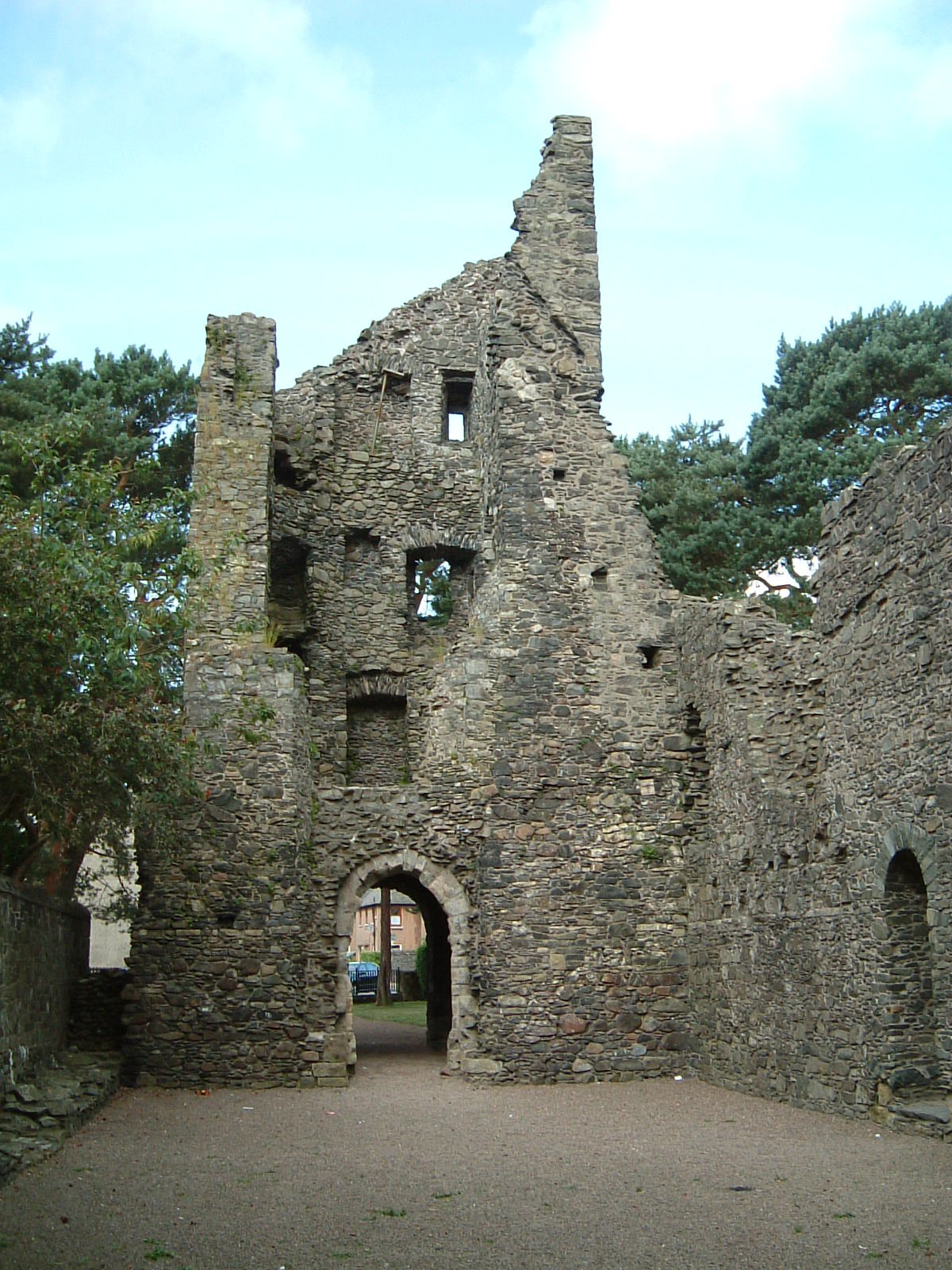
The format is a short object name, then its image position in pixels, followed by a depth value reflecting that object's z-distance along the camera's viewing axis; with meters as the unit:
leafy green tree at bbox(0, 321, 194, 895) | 11.67
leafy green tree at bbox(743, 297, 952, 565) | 26.17
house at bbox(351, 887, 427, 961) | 46.75
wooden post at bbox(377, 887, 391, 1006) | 31.66
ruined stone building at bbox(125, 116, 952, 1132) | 12.45
